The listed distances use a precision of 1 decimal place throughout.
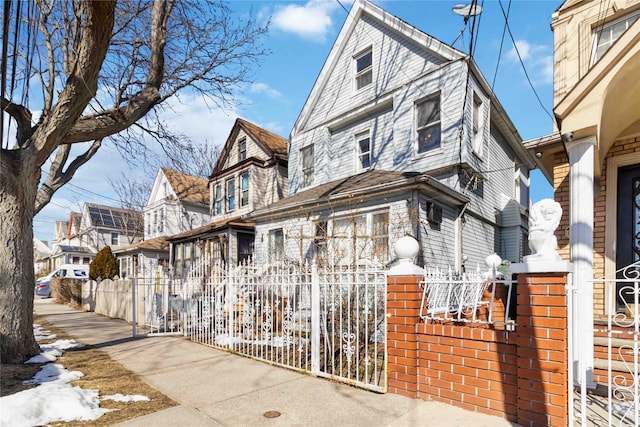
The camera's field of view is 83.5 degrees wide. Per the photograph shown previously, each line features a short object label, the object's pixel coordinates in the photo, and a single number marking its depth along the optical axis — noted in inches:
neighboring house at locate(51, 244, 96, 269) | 1295.5
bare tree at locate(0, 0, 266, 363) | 218.4
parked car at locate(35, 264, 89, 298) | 911.0
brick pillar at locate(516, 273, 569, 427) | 118.0
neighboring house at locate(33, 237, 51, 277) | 1579.7
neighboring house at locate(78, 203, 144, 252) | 1299.2
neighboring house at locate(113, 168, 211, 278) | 886.4
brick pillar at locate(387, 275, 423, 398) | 158.6
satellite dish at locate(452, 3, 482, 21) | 271.5
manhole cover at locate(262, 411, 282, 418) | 142.5
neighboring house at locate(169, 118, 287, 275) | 597.6
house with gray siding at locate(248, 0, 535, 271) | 349.1
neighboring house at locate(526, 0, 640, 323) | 166.9
